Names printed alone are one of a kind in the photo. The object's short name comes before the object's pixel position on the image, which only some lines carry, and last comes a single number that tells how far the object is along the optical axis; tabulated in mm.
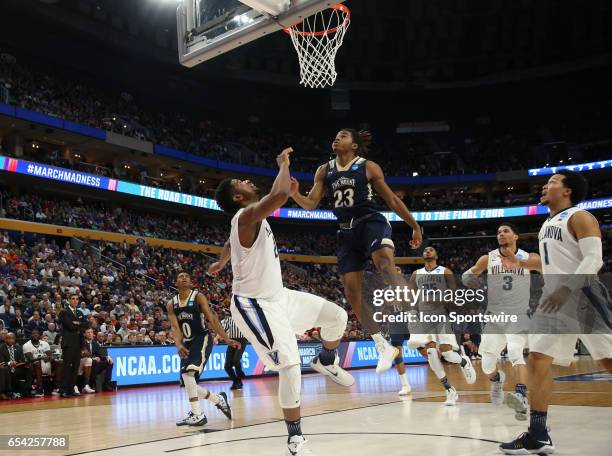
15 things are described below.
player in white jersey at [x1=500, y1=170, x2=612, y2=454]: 4883
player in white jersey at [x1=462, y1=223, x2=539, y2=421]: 8086
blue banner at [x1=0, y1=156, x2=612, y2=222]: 26411
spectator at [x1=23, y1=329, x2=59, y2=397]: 13773
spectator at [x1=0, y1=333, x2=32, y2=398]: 13281
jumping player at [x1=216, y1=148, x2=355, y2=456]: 5254
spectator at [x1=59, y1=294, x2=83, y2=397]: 13156
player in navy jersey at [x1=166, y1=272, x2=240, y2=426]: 8617
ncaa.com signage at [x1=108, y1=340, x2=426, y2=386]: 15469
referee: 14623
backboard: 7566
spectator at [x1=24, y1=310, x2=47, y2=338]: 15805
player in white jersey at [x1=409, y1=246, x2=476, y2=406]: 9922
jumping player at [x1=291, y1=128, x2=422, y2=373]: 6371
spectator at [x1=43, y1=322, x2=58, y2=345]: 15210
